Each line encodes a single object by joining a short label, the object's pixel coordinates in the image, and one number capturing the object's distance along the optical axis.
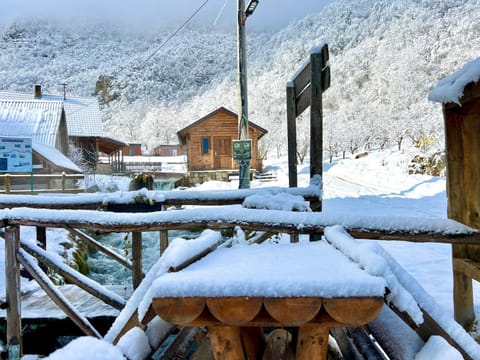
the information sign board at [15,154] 8.59
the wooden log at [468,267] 2.85
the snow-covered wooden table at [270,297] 1.10
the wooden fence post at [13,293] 3.09
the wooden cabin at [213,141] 26.09
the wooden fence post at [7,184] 11.08
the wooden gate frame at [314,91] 3.92
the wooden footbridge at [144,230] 1.63
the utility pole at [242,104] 6.85
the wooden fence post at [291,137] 4.97
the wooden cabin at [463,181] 3.02
